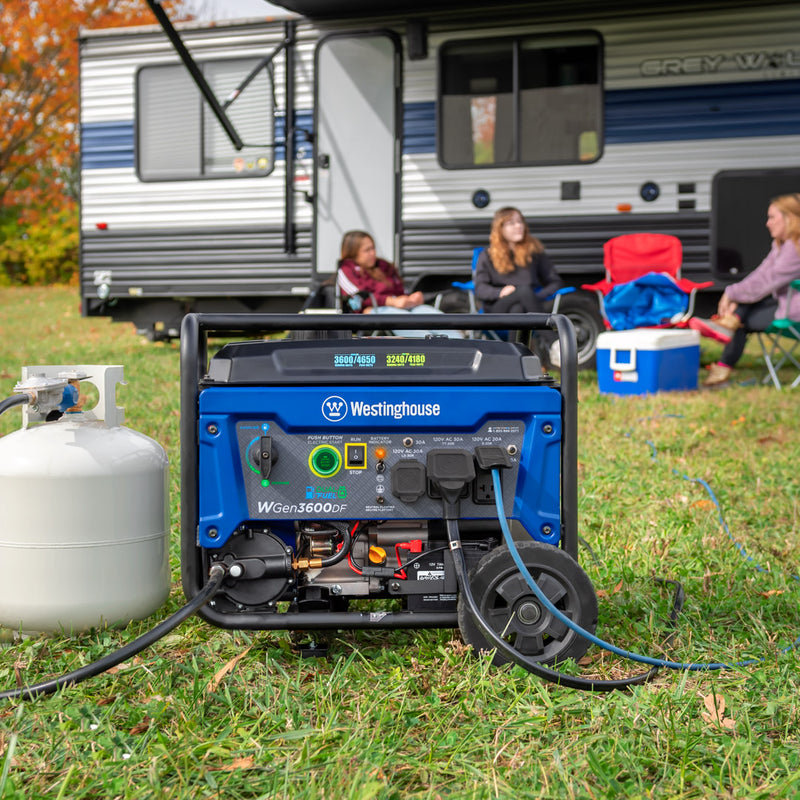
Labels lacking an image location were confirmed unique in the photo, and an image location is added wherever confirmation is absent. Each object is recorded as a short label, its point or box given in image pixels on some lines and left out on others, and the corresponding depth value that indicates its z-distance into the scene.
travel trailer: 7.06
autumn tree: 17.89
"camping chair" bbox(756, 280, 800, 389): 6.53
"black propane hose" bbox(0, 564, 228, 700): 1.95
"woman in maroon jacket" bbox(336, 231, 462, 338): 6.37
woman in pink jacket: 6.57
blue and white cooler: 6.47
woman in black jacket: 6.91
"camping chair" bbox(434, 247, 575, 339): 6.98
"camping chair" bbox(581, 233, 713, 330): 6.97
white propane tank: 2.24
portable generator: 2.10
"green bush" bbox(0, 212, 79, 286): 20.75
